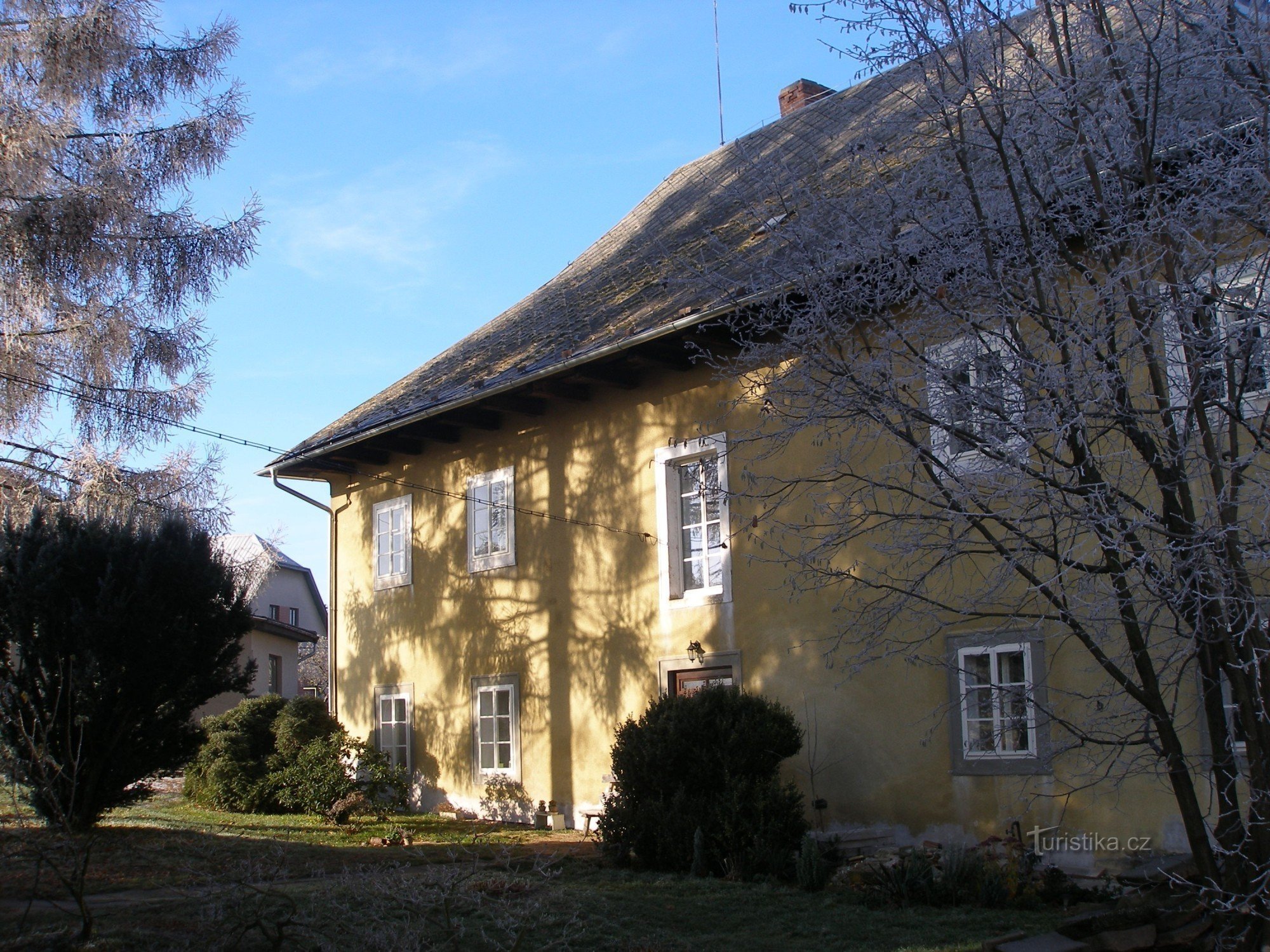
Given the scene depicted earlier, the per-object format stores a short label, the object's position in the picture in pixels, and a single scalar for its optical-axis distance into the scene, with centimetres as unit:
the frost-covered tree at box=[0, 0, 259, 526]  1244
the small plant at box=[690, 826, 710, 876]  973
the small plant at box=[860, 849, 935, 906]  845
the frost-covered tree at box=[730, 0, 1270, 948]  515
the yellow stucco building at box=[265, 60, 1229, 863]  1001
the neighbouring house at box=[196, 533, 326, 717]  2509
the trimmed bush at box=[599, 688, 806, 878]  980
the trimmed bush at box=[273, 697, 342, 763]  1564
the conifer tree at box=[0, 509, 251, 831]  1026
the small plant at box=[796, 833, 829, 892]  905
